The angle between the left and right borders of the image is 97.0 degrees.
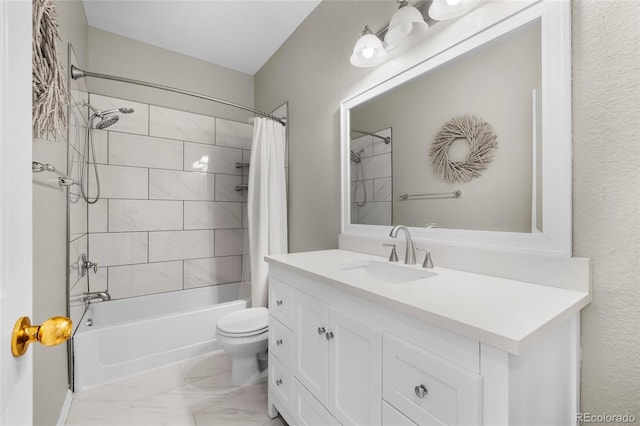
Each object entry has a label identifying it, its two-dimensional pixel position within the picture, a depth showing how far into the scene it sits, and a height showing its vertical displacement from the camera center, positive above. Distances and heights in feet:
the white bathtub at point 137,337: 5.88 -2.87
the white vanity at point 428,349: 2.12 -1.29
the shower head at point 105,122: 6.83 +2.24
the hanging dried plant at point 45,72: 2.56 +1.39
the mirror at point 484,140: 3.05 +0.98
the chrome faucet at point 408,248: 4.38 -0.56
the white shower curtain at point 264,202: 7.50 +0.28
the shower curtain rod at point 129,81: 5.56 +2.85
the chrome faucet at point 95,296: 6.89 -2.04
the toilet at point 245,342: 5.74 -2.64
